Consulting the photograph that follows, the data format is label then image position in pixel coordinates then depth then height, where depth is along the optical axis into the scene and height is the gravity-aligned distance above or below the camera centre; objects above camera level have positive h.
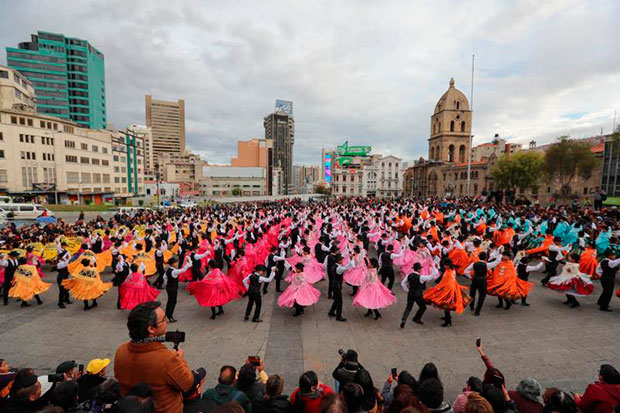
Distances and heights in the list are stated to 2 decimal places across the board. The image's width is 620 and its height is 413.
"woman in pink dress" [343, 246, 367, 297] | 7.98 -2.33
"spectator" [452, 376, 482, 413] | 2.71 -2.04
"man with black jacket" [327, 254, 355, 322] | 6.74 -2.37
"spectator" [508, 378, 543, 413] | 2.70 -2.00
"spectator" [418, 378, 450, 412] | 2.59 -1.89
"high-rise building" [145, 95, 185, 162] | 138.88 +31.81
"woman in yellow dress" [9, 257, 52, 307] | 7.41 -2.68
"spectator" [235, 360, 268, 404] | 2.84 -2.01
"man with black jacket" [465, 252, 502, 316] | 6.73 -2.06
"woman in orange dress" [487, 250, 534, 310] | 6.73 -2.21
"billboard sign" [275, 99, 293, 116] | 152.12 +45.26
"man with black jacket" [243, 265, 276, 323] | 6.70 -2.44
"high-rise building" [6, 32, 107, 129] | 62.16 +26.08
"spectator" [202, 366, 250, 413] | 2.65 -1.97
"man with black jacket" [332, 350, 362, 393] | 3.29 -2.14
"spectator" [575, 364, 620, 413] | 2.77 -2.01
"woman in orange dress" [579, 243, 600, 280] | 7.91 -1.95
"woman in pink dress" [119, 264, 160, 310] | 6.81 -2.56
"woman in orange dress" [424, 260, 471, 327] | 6.09 -2.31
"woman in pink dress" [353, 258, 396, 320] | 6.49 -2.44
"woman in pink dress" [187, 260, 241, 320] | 6.71 -2.48
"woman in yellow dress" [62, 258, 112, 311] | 7.29 -2.60
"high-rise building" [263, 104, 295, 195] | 148.62 +27.21
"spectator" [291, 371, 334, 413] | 2.65 -1.97
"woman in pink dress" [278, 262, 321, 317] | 6.66 -2.50
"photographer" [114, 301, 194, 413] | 2.04 -1.30
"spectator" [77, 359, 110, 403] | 3.07 -2.12
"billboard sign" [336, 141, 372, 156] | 83.12 +12.01
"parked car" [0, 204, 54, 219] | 23.23 -2.12
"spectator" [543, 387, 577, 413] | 2.49 -1.88
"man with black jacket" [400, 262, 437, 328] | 6.28 -2.19
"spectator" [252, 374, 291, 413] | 2.59 -1.96
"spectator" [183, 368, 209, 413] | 2.50 -1.96
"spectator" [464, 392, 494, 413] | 2.19 -1.69
